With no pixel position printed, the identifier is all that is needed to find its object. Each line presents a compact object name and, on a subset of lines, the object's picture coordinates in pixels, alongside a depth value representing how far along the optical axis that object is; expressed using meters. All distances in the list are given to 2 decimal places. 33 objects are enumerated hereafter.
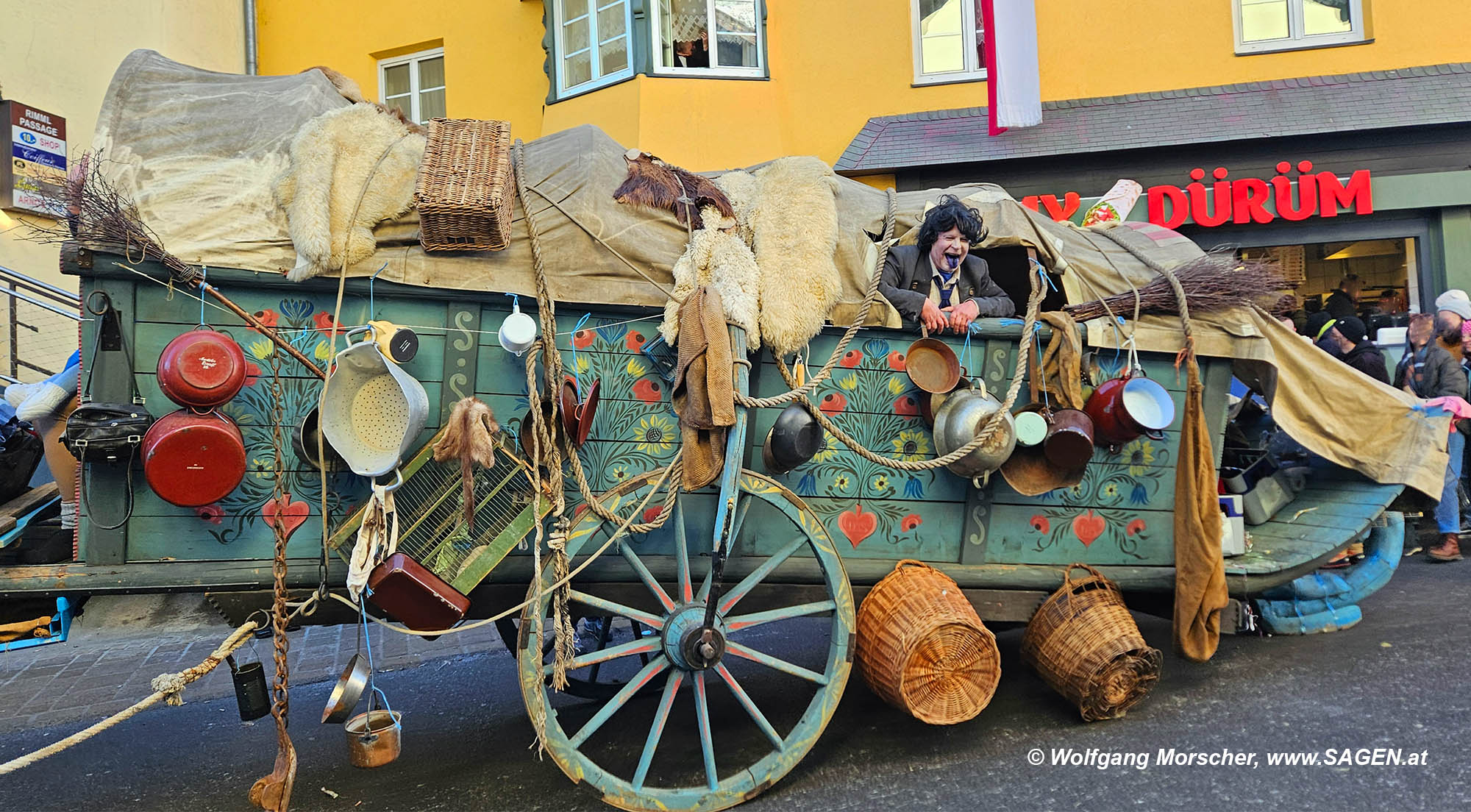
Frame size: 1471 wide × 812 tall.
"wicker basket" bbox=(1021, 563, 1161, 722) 3.66
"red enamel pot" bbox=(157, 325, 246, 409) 2.89
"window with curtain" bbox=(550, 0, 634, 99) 10.17
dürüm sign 8.97
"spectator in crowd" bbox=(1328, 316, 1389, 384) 6.57
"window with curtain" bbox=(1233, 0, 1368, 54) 9.47
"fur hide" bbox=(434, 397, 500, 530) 3.01
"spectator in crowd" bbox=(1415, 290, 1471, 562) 6.34
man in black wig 3.96
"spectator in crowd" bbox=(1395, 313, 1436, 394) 6.96
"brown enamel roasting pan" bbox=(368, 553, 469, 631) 3.05
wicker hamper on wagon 3.19
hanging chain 2.98
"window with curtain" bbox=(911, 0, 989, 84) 9.94
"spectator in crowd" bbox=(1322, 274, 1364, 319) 9.05
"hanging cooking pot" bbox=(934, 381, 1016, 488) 3.52
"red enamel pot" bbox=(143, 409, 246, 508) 2.89
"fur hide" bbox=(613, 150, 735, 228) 3.62
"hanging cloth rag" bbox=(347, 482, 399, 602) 3.06
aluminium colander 3.07
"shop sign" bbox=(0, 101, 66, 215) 7.87
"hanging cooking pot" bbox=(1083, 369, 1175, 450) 3.66
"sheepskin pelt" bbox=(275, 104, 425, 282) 3.11
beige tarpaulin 3.16
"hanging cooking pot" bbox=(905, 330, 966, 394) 3.67
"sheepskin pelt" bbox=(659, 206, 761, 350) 3.34
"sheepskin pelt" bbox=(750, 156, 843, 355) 3.42
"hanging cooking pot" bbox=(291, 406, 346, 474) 3.13
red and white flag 8.94
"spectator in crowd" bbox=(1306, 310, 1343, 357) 6.89
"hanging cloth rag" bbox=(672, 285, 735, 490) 3.14
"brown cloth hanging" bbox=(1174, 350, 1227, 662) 3.79
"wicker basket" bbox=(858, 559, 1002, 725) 3.39
